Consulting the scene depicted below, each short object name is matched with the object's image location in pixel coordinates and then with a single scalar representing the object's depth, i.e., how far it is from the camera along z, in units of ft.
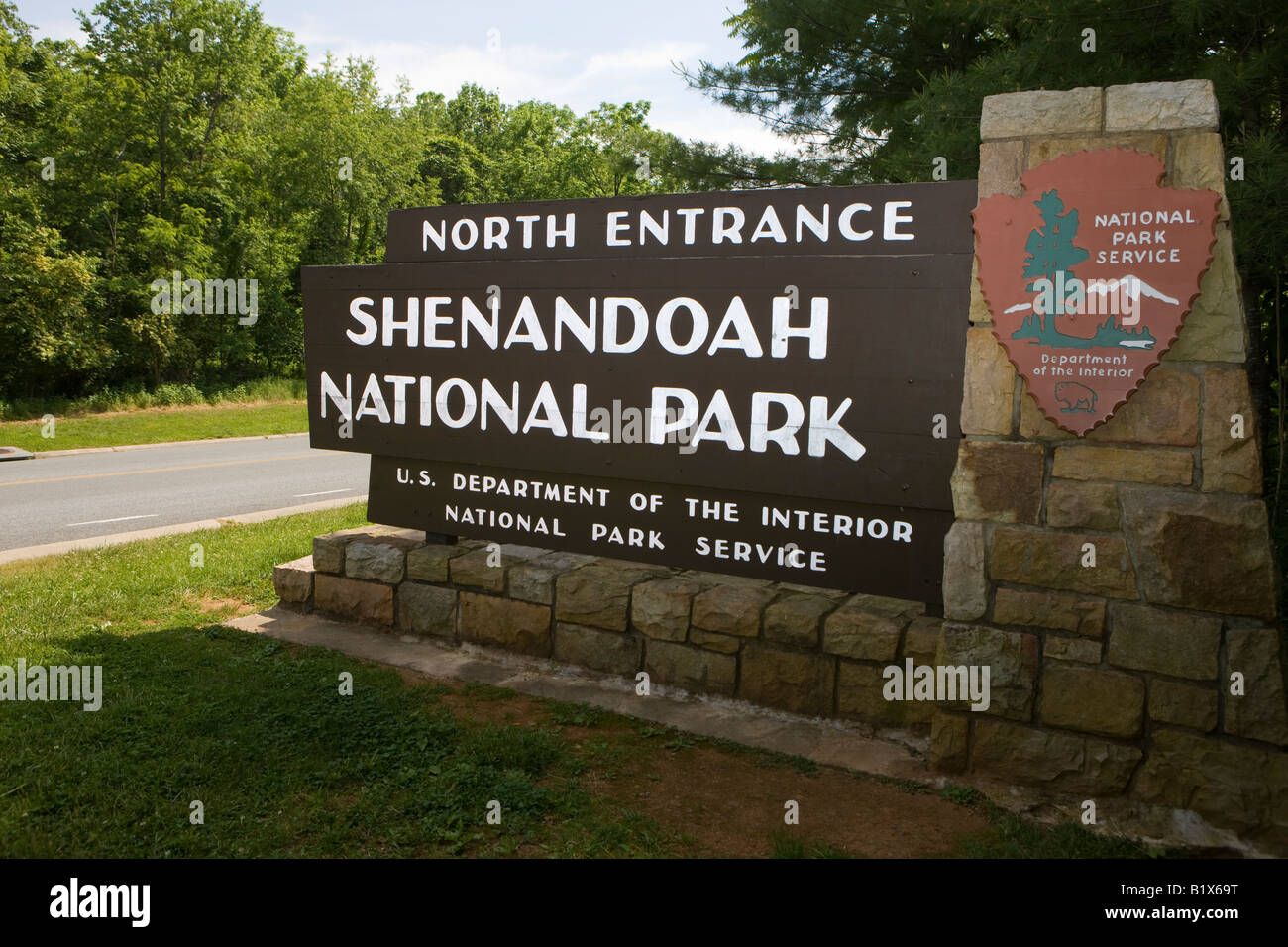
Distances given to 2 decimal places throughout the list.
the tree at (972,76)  19.71
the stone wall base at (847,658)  12.95
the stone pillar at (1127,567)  12.55
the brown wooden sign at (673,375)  15.75
